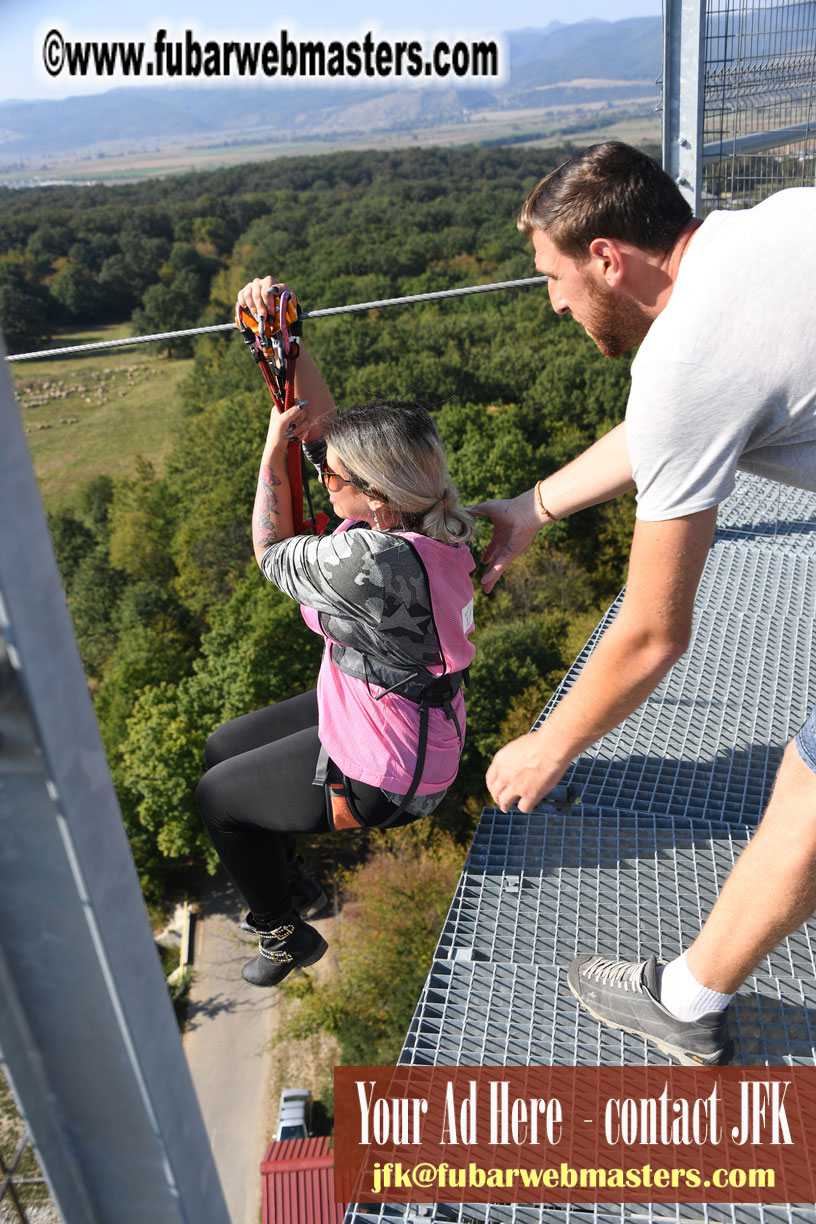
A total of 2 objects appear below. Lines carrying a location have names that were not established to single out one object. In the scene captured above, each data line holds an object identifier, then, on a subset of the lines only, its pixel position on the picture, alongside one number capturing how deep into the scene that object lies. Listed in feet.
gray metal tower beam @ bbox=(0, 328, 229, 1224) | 3.12
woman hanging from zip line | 9.25
